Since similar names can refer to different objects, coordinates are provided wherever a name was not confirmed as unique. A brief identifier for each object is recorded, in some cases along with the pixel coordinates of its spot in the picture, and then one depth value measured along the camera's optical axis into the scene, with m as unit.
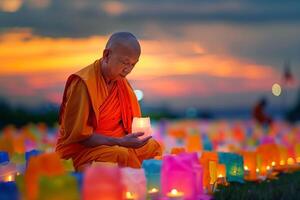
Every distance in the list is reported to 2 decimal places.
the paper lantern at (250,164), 7.77
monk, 6.30
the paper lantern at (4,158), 5.56
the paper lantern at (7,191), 4.50
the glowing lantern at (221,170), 6.92
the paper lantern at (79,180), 4.56
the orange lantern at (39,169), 4.59
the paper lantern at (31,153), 6.14
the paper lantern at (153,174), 5.19
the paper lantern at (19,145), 9.49
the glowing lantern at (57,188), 4.00
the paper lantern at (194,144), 8.68
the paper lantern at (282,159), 8.55
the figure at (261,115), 18.38
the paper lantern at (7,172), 5.22
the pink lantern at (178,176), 5.06
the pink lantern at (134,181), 4.87
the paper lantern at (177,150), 6.76
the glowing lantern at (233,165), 7.11
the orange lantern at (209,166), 6.16
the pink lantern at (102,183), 4.18
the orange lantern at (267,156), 8.09
